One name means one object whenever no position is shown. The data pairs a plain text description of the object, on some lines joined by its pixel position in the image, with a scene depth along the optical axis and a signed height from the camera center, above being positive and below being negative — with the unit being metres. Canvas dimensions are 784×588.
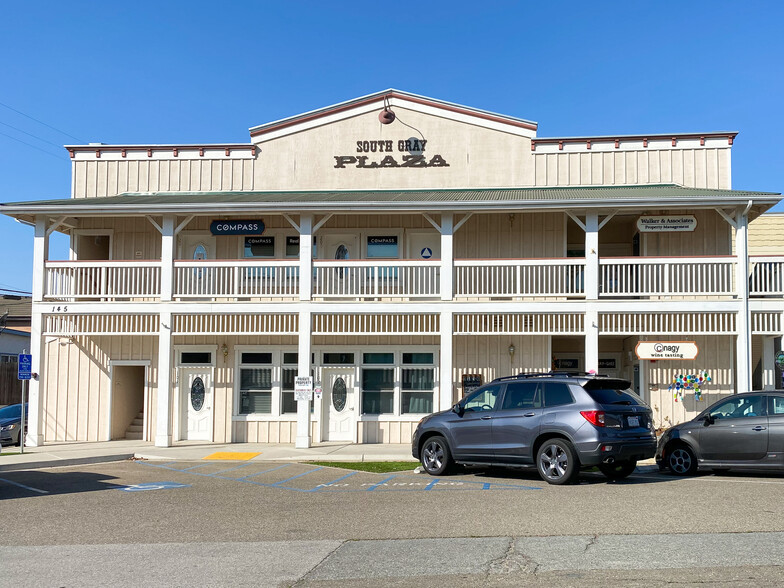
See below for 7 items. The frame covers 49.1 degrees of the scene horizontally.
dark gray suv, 12.30 -1.03
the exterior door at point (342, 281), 19.72 +1.77
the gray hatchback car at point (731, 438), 12.81 -1.18
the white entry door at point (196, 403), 21.16 -1.16
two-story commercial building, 18.84 +1.90
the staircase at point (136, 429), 22.05 -1.89
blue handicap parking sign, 18.59 -0.27
